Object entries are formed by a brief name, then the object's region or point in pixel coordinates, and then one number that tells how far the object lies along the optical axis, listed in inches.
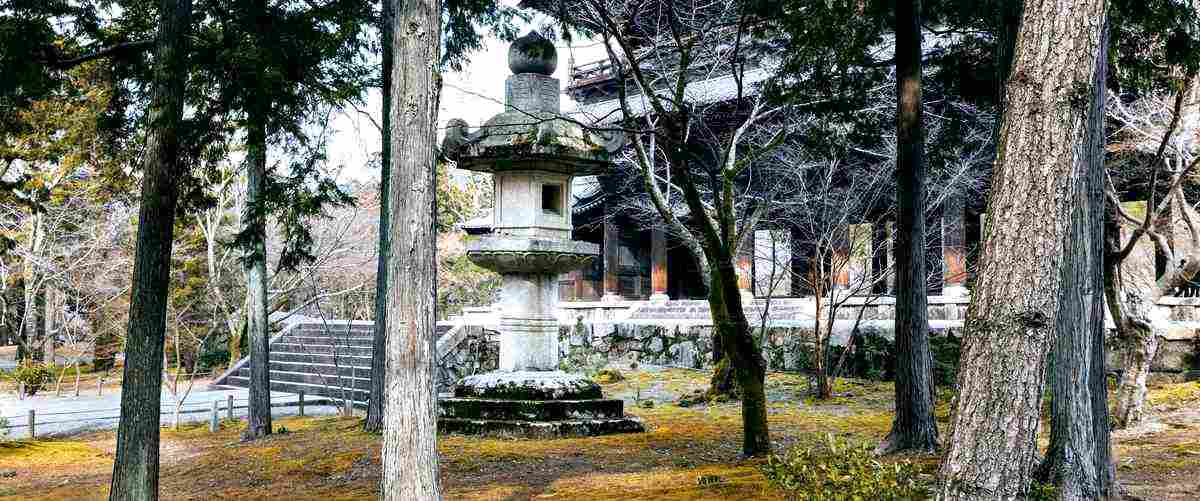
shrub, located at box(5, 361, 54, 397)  890.7
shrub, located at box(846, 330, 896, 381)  661.9
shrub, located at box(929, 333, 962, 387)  589.0
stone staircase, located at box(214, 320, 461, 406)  799.7
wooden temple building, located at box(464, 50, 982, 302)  721.0
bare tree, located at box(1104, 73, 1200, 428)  370.6
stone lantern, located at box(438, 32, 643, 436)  447.8
